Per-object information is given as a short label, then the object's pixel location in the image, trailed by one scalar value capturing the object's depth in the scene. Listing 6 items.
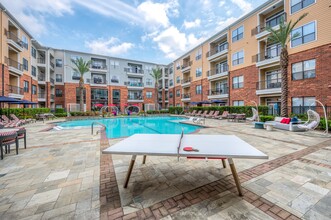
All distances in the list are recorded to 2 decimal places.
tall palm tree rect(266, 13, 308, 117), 11.81
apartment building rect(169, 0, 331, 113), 12.49
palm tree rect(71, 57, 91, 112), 23.11
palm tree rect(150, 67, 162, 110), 30.22
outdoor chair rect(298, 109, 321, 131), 8.10
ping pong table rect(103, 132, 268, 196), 2.33
